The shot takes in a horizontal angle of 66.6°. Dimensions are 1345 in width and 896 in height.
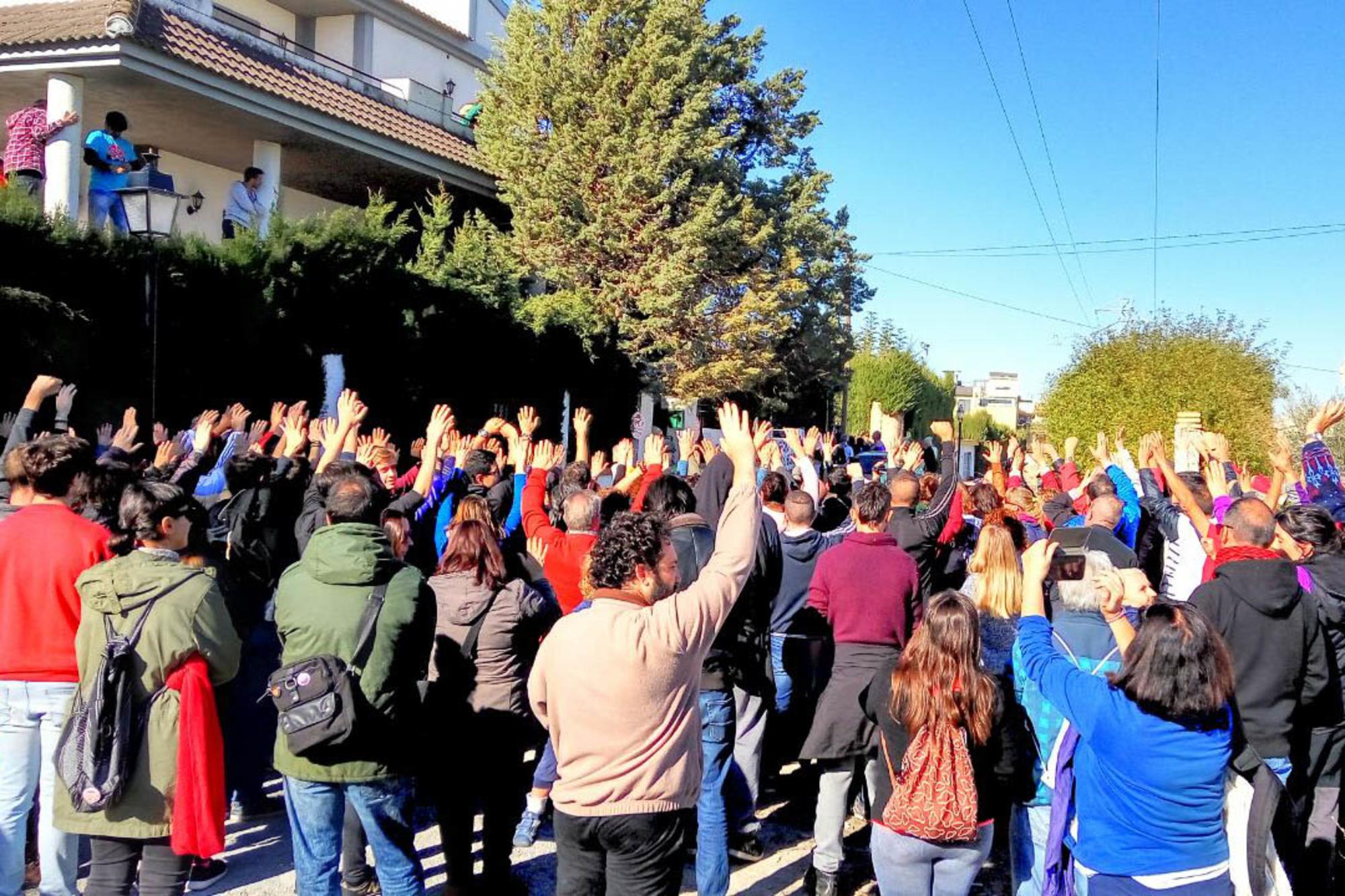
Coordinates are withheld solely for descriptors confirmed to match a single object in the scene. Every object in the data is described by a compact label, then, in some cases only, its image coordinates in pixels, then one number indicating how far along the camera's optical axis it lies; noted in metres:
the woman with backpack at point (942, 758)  3.63
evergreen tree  16.83
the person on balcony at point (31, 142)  11.73
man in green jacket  3.74
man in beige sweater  3.07
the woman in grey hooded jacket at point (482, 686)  4.54
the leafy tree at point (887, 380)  37.81
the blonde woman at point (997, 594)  4.75
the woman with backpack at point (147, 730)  3.51
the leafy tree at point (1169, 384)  17.05
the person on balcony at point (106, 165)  10.68
